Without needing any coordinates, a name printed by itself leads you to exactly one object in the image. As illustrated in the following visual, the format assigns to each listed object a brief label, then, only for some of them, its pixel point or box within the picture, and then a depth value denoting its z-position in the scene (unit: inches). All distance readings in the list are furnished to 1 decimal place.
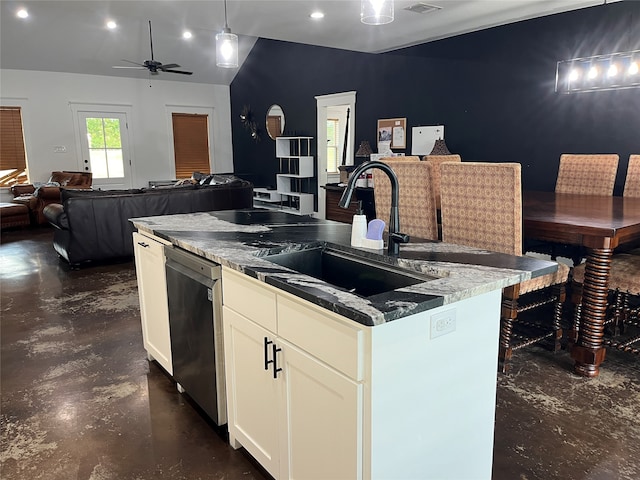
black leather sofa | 194.2
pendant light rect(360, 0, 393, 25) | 104.0
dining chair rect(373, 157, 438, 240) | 116.2
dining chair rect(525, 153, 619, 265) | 151.3
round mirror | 338.3
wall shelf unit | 313.0
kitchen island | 47.4
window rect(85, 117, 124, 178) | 351.3
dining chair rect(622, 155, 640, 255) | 141.9
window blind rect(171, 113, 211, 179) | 388.5
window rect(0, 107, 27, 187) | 315.3
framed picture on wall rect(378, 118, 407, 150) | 240.2
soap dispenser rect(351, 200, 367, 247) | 70.5
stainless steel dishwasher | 73.8
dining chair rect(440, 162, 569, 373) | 96.7
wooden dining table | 94.8
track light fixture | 135.6
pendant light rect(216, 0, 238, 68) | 139.4
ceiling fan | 262.5
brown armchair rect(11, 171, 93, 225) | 286.5
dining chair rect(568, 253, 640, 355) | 102.8
